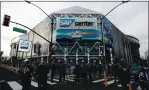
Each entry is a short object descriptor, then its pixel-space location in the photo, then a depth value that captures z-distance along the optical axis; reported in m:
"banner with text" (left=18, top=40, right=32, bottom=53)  14.56
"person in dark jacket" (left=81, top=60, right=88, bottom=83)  6.96
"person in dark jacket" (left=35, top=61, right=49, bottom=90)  4.20
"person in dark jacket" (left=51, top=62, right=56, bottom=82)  7.57
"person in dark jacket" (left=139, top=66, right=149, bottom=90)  4.57
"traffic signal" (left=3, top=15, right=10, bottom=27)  8.44
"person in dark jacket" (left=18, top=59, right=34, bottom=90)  3.99
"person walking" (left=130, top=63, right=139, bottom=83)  4.91
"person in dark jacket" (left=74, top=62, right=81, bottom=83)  7.43
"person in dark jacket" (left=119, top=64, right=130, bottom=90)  4.17
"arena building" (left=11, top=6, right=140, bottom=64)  18.72
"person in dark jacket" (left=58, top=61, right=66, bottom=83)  7.18
